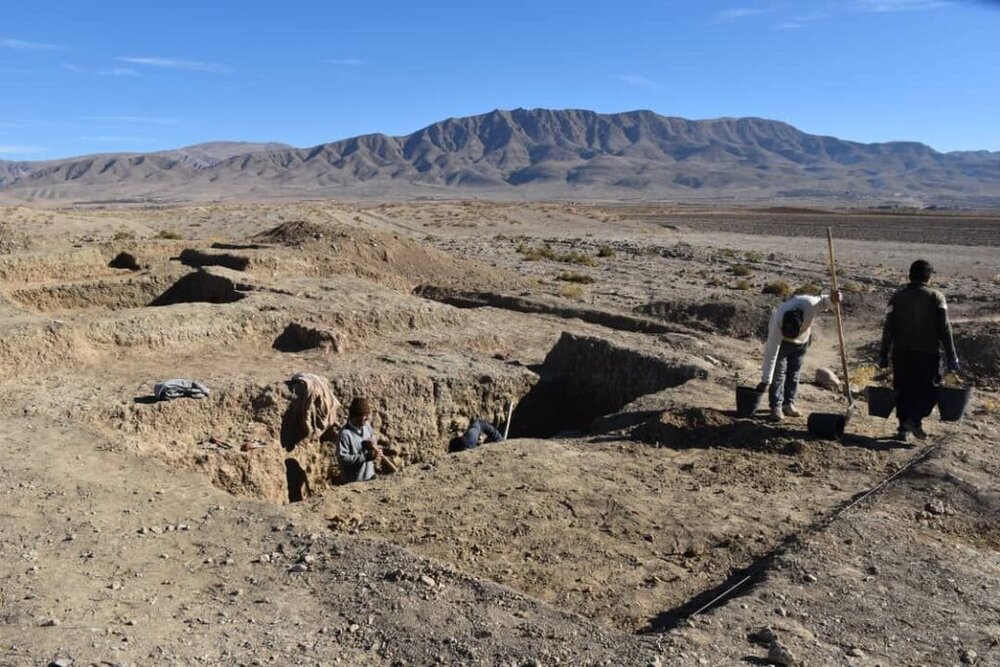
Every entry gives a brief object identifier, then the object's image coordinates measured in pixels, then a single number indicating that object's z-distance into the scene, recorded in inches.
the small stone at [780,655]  166.6
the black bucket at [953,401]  306.5
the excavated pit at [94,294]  509.4
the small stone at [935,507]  248.4
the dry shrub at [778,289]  820.6
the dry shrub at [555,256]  1114.2
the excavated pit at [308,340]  440.1
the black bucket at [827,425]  309.8
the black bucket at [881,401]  311.1
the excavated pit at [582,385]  423.5
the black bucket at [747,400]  327.9
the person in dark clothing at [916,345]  293.7
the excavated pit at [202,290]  522.9
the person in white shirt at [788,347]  321.1
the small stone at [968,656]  172.6
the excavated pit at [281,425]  312.7
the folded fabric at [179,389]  327.6
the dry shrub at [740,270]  1032.2
